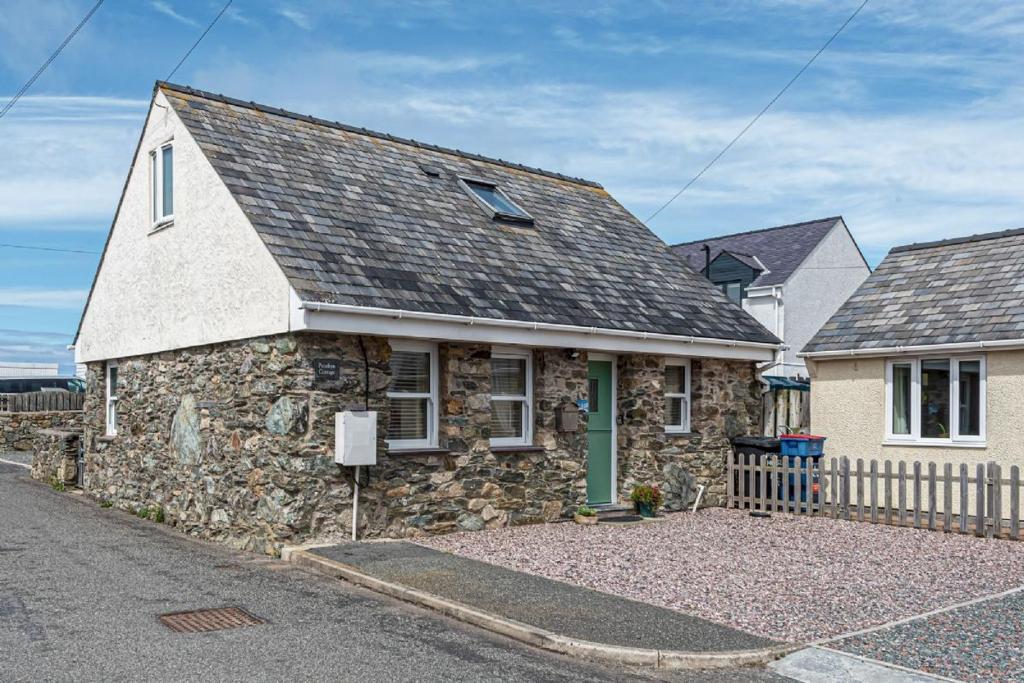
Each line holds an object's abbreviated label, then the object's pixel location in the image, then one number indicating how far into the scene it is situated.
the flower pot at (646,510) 14.51
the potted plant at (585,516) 13.57
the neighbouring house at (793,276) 32.03
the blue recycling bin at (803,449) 15.04
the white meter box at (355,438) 10.90
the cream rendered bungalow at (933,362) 14.69
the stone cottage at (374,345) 11.27
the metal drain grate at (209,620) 7.66
